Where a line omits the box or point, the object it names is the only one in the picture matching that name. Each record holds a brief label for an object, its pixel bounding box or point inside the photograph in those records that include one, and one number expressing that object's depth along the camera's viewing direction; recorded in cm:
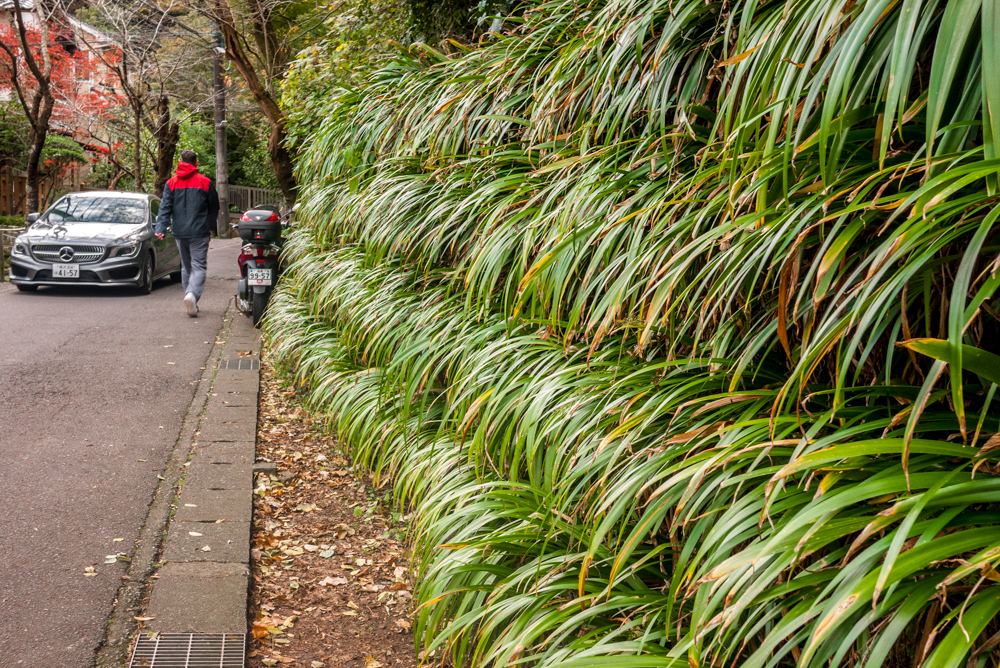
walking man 988
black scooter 896
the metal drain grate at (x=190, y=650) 287
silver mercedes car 1123
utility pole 2236
